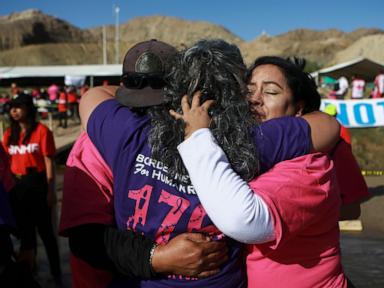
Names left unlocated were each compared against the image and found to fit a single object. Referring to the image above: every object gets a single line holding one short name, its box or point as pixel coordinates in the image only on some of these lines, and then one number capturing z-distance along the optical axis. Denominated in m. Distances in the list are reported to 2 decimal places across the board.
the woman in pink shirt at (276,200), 1.35
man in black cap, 1.50
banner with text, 12.21
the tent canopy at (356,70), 22.42
